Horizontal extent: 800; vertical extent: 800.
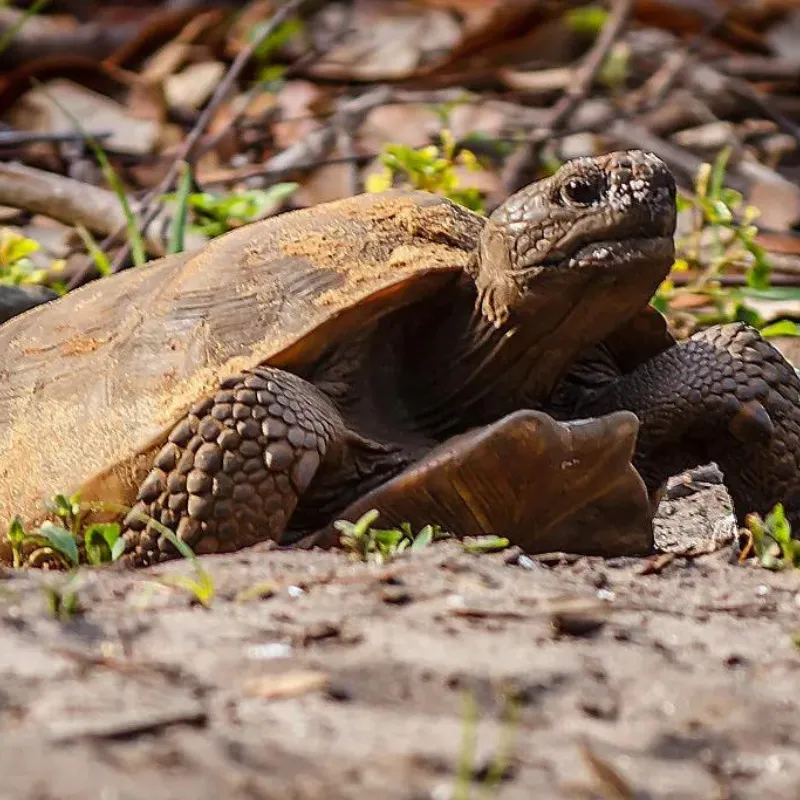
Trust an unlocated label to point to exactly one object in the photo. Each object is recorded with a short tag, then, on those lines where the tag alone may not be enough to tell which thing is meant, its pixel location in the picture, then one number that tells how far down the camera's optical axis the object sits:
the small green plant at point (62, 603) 4.73
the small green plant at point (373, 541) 5.85
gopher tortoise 6.68
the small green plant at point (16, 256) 11.91
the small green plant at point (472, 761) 3.57
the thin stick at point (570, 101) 15.45
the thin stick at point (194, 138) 12.50
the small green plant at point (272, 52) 18.67
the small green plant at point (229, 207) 12.09
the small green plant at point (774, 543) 6.51
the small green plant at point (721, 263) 11.87
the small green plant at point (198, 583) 4.98
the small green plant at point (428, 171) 12.06
